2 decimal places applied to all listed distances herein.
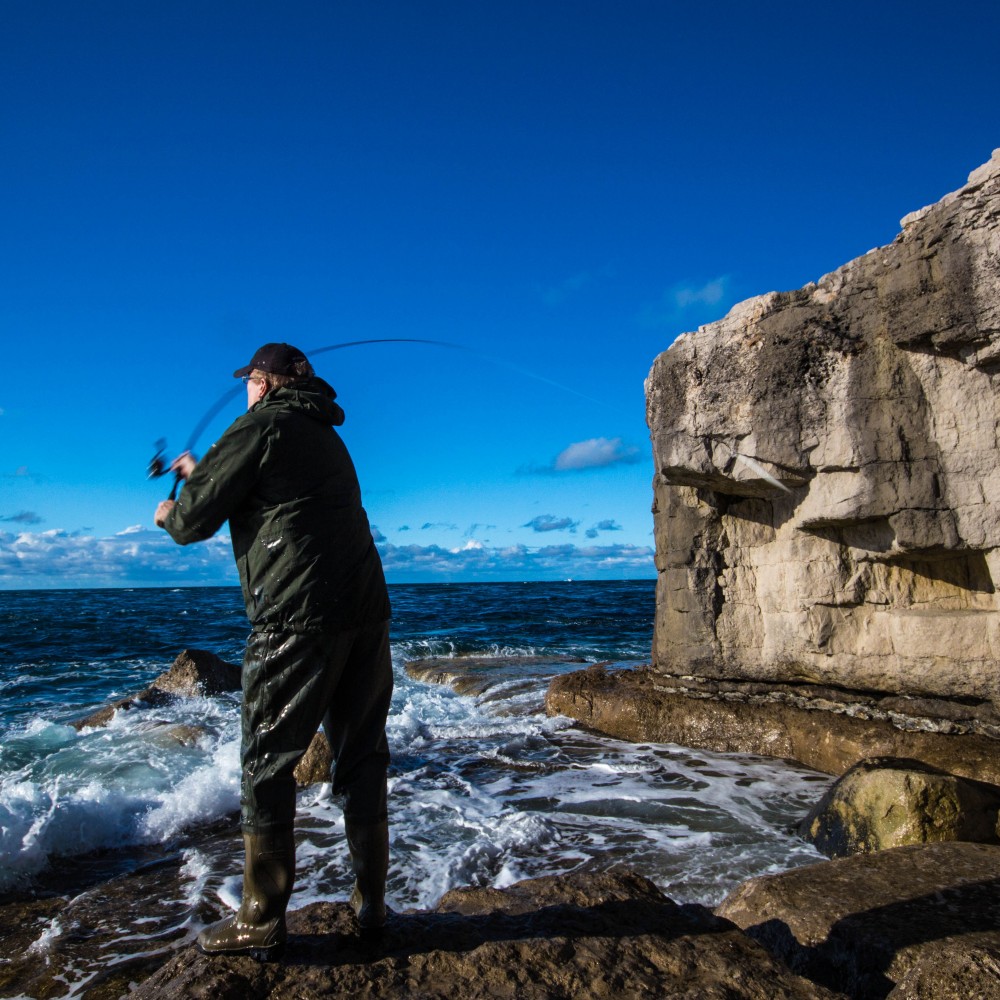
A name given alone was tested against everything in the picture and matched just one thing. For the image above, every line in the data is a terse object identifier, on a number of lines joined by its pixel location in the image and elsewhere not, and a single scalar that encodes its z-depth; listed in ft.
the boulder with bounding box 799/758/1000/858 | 16.25
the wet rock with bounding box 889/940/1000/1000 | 9.06
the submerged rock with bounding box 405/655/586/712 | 42.39
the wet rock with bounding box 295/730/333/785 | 24.09
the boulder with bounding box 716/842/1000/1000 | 9.45
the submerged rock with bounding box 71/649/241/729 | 38.92
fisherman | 9.46
